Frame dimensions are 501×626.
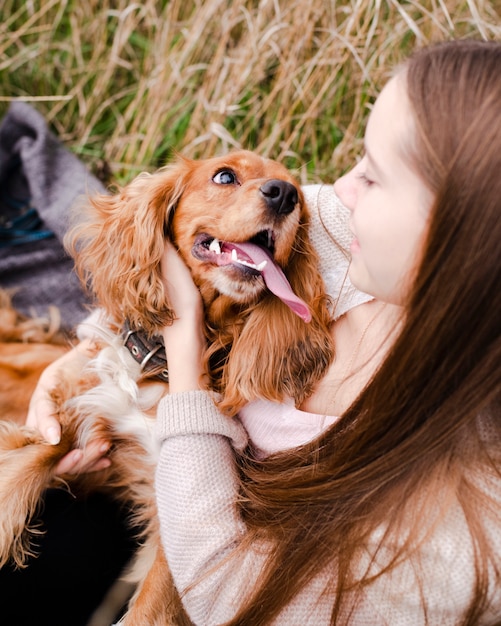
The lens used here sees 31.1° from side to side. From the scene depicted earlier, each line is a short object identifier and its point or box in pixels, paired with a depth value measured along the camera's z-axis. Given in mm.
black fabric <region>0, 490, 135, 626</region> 853
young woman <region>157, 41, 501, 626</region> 624
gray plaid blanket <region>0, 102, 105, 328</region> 1111
